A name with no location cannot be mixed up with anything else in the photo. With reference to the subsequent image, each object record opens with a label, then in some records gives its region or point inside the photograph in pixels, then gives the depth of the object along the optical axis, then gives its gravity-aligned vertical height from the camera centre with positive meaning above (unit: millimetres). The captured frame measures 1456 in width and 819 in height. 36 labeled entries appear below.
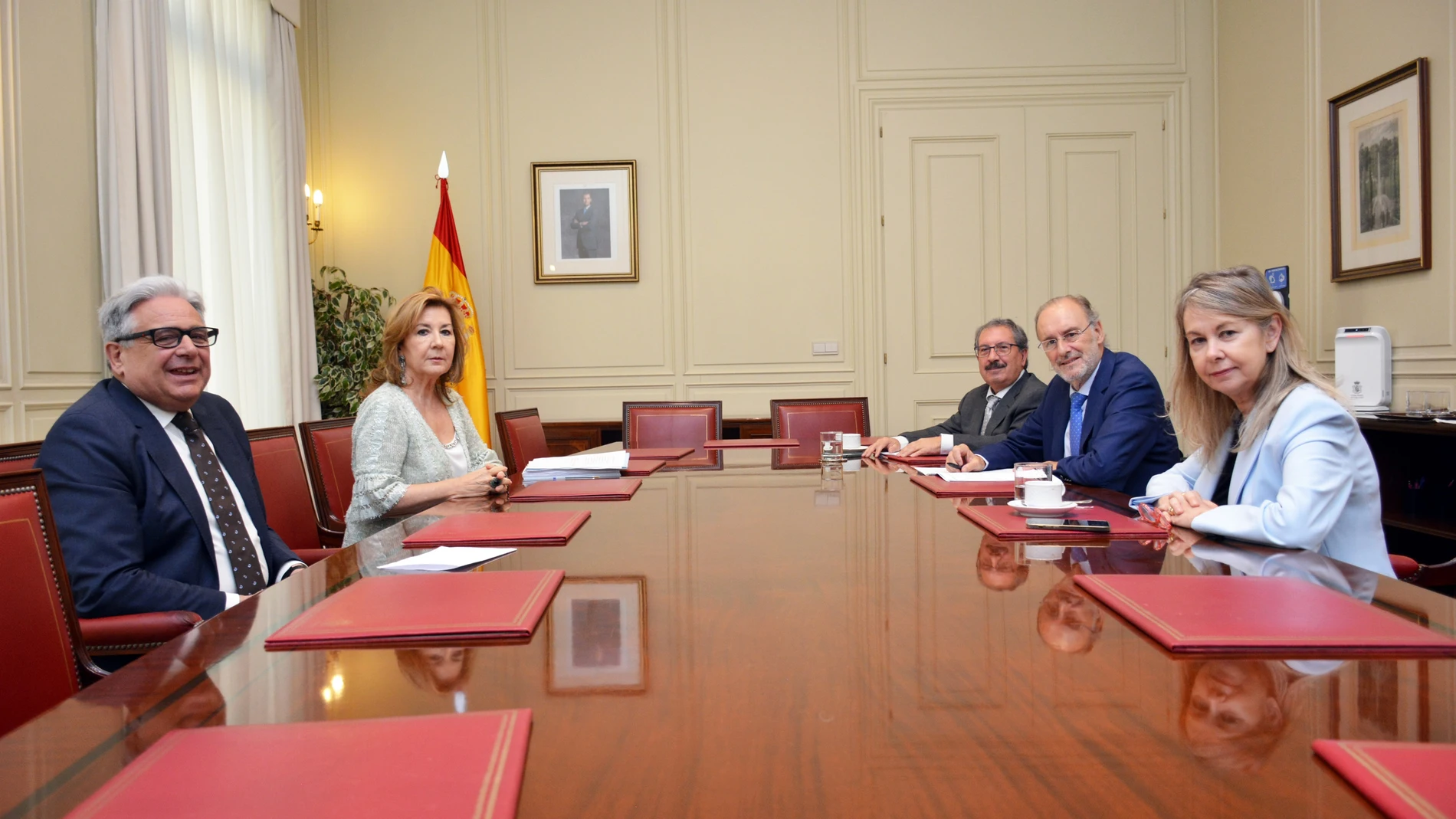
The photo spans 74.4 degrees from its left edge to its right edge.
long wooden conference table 622 -268
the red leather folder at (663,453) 3339 -263
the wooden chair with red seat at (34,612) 1286 -305
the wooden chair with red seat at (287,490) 2977 -327
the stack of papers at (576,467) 2795 -254
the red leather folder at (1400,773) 570 -260
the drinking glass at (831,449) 2873 -219
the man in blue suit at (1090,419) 2713 -147
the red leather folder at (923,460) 3098 -284
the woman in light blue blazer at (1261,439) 1583 -134
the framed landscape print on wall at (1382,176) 4301 +905
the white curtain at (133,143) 3949 +1051
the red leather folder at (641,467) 2840 -266
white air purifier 4414 -9
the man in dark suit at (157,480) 1753 -183
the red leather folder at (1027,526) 1588 -267
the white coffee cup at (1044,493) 1807 -228
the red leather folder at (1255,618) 906 -260
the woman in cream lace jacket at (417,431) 2562 -137
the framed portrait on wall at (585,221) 6086 +1020
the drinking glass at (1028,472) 2230 -234
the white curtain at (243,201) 4641 +982
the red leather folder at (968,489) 2178 -270
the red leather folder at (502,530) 1626 -264
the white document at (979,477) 2422 -267
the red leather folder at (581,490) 2232 -265
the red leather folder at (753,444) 3902 -272
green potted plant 5672 +288
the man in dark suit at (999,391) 4090 -82
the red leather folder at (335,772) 603 -262
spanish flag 5770 +620
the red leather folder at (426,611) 1008 -260
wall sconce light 5996 +1124
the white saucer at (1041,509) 1805 -261
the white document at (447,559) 1410 -267
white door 6098 +901
